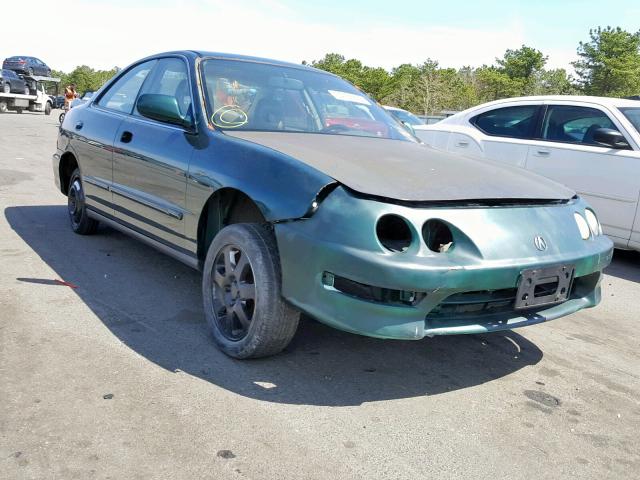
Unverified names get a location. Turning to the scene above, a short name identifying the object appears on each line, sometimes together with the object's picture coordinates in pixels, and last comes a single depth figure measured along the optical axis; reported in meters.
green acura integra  2.58
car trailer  28.80
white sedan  5.73
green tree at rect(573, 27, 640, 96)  41.00
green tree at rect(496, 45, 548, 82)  47.44
